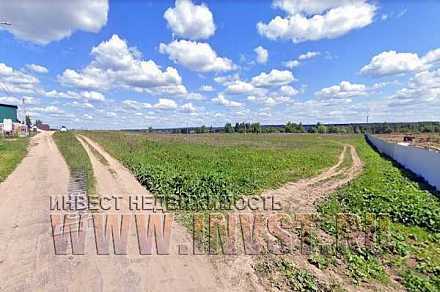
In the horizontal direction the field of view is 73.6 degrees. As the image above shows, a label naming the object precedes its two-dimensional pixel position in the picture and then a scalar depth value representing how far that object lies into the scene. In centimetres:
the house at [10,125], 4100
